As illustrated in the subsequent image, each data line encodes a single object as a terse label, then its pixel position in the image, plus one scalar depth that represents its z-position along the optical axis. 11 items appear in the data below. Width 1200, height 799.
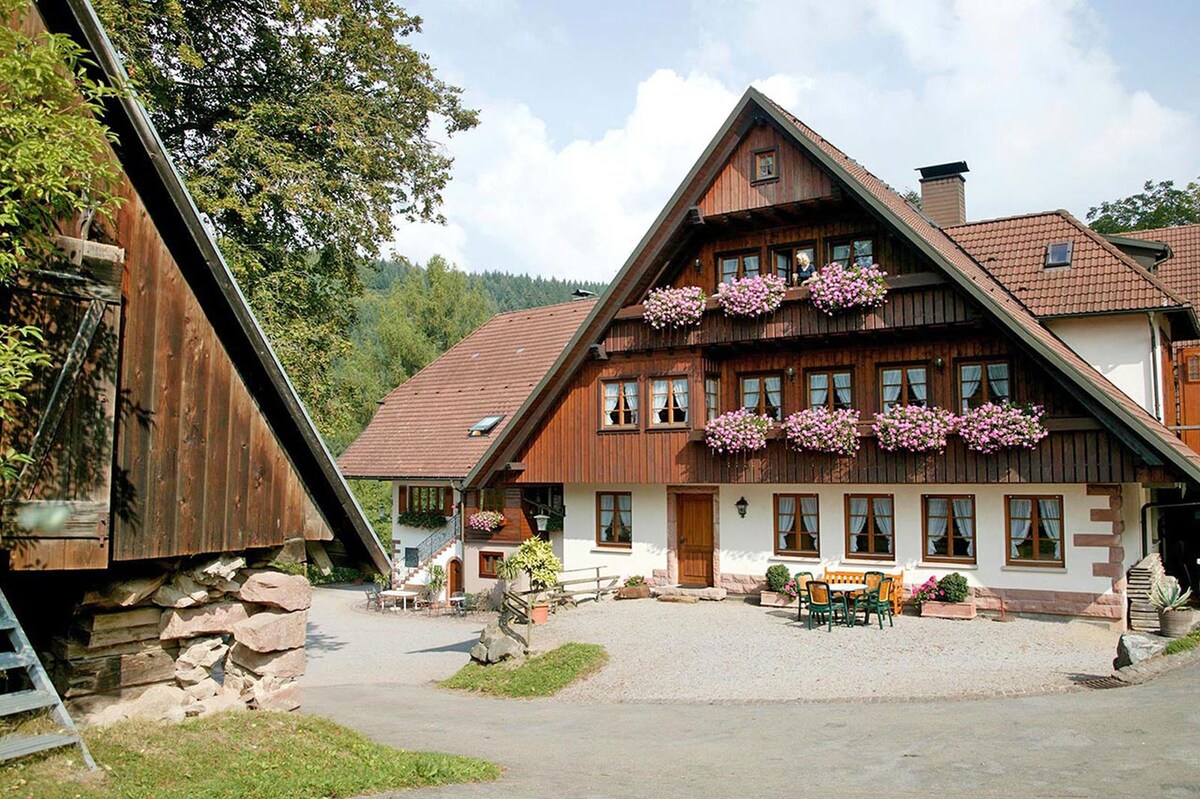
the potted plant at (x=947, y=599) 18.28
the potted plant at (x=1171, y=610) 14.64
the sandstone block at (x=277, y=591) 8.88
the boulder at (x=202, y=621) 8.42
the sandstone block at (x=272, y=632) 8.77
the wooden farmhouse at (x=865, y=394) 17.72
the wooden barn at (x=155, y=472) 7.04
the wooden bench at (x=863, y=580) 19.00
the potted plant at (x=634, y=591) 22.36
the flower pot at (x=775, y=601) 20.44
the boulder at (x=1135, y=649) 13.09
